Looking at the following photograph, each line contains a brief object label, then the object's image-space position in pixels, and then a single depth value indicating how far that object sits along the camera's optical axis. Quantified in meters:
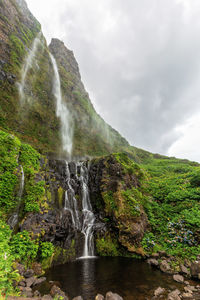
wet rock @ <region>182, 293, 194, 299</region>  6.16
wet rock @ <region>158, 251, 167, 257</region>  10.32
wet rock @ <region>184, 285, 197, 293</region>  6.66
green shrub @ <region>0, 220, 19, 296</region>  6.15
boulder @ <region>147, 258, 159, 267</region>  9.73
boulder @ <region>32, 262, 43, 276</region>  7.89
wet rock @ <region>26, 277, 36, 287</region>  6.61
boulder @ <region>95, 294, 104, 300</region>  5.96
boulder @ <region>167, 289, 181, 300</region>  6.01
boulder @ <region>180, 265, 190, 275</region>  8.34
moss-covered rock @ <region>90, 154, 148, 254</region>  12.47
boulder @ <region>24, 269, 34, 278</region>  7.26
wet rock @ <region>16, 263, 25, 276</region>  7.02
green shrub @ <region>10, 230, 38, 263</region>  7.53
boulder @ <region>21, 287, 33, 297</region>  5.71
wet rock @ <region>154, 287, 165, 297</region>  6.46
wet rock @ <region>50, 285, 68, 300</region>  5.84
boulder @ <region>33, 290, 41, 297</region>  5.86
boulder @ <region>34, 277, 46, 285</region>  6.99
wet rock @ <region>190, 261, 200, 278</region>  7.87
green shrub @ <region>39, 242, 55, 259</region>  8.80
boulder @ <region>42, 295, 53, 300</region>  5.38
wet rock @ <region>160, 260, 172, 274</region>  8.89
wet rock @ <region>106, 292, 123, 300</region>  5.91
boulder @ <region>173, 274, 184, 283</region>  7.66
